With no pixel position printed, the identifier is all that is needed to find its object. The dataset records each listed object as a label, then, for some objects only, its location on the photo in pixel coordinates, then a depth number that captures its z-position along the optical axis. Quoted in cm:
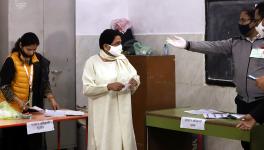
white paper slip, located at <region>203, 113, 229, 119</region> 518
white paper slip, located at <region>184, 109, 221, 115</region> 555
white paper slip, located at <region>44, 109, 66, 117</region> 578
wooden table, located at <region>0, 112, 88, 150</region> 525
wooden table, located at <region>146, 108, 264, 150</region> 467
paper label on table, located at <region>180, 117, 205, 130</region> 507
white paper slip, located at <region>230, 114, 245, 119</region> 504
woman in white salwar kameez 547
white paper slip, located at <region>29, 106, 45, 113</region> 590
